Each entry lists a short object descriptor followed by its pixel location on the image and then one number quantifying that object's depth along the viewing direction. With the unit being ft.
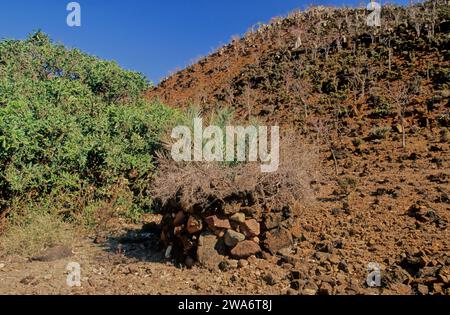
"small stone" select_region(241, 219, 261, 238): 16.26
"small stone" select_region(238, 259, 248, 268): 15.52
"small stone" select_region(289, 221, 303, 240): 17.24
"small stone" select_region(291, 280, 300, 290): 13.74
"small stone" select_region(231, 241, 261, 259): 15.97
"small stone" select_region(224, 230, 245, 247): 16.08
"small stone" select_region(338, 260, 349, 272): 14.75
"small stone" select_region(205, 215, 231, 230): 16.33
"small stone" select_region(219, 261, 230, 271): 15.49
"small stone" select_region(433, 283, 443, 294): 12.90
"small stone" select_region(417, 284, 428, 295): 13.04
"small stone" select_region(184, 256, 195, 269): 16.22
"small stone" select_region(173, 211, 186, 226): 17.70
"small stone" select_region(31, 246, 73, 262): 17.76
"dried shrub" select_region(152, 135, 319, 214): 16.76
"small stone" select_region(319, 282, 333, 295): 13.17
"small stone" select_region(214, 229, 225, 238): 16.44
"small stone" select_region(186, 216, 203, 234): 16.76
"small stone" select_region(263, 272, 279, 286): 14.24
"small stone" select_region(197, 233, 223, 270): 15.94
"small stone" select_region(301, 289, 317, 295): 13.38
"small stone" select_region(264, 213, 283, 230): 16.53
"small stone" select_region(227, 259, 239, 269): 15.62
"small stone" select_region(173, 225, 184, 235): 17.53
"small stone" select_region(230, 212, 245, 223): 16.31
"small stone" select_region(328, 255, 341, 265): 15.19
